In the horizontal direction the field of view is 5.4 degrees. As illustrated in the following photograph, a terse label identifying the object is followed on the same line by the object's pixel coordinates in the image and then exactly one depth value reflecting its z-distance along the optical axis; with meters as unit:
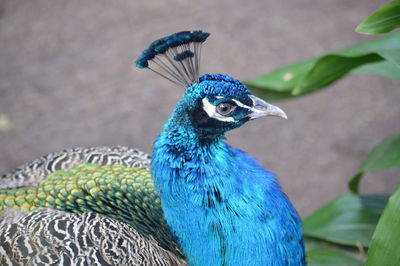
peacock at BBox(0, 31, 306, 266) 3.57
